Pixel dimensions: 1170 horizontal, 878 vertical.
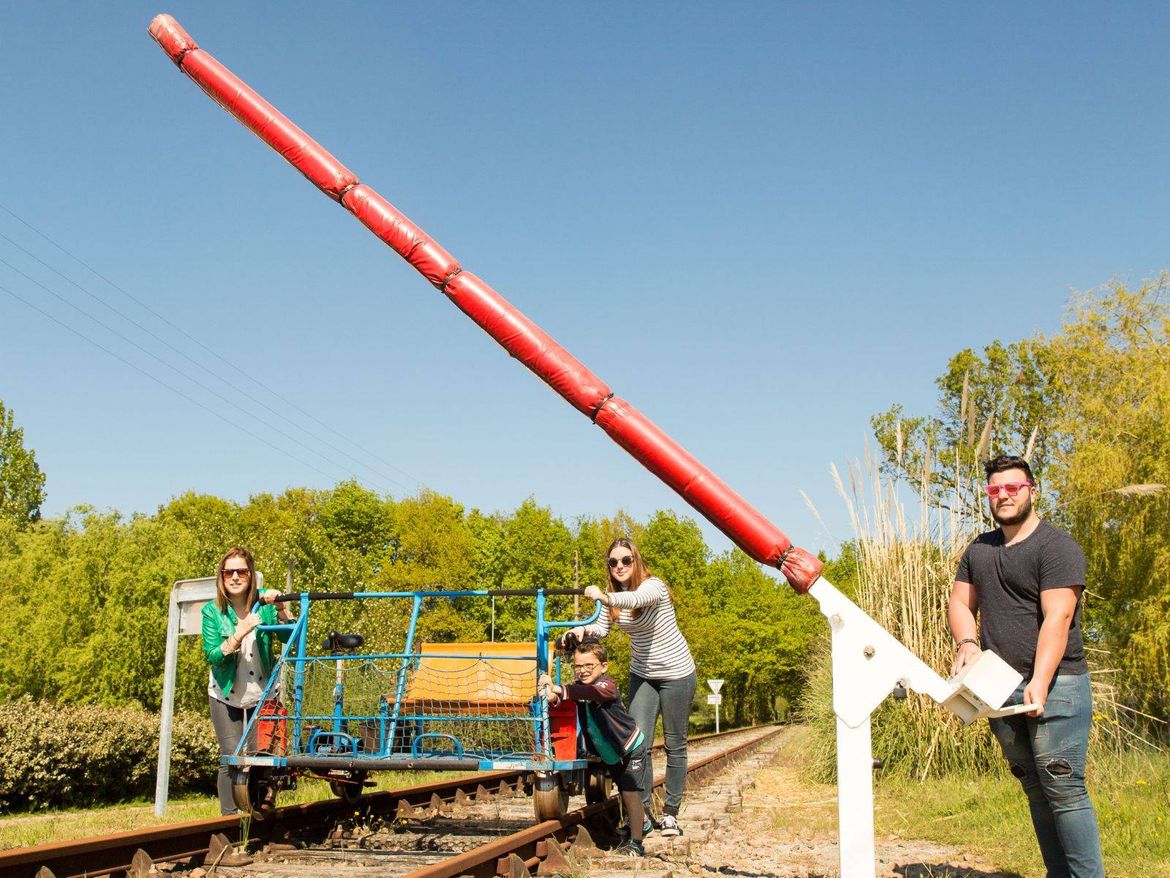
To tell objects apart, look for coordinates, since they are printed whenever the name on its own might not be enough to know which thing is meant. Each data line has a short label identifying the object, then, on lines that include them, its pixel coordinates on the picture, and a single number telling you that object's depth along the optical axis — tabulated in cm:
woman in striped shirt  636
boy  594
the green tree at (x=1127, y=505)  1477
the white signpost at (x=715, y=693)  3525
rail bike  566
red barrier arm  504
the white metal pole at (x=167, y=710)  877
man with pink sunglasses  407
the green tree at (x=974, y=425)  1039
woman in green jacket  631
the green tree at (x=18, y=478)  4972
